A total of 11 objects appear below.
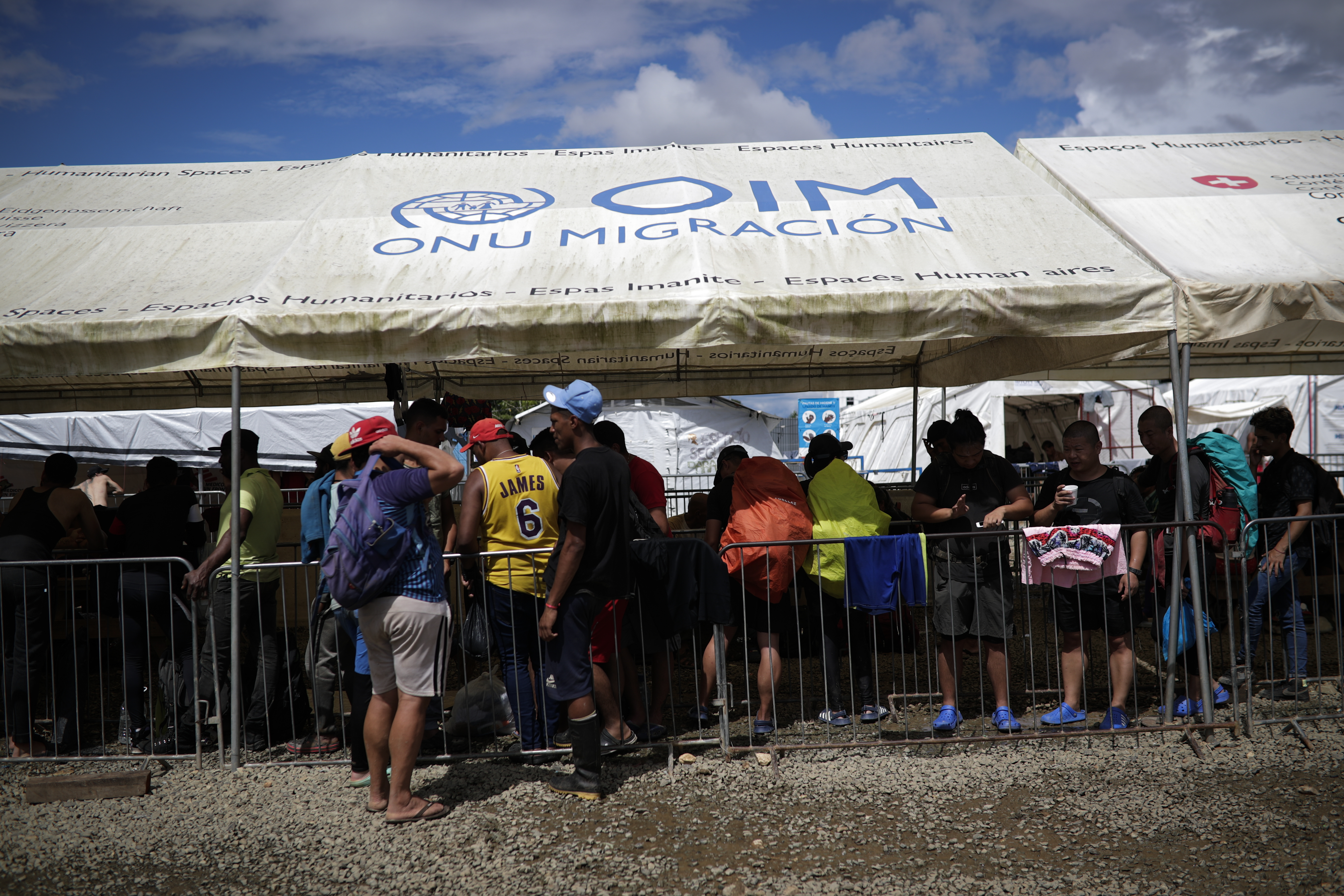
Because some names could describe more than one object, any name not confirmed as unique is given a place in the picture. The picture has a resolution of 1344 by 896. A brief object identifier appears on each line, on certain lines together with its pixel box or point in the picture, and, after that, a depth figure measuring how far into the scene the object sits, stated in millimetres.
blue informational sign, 18641
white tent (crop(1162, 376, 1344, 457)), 16062
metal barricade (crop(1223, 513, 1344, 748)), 4746
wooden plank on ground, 4430
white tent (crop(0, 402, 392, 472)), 14000
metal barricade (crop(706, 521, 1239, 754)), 4812
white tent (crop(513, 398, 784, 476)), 22609
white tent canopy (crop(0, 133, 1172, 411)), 4789
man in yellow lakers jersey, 4512
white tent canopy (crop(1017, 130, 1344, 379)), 4816
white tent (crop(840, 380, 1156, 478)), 16938
